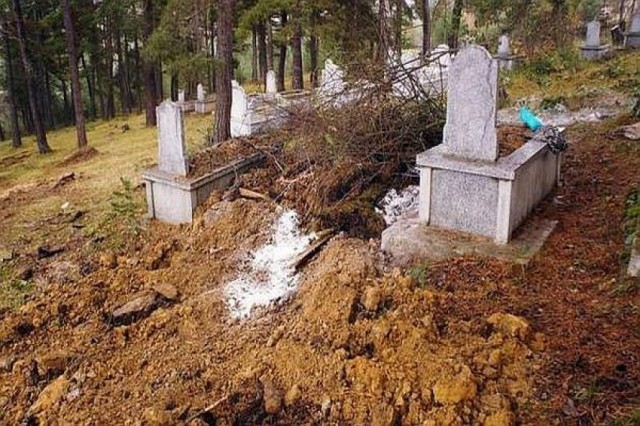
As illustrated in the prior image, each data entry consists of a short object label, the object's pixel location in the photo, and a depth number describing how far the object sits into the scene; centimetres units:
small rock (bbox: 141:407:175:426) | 391
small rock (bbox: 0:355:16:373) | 510
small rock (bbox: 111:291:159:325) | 570
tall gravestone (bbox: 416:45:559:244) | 536
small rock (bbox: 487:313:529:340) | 410
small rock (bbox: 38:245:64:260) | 775
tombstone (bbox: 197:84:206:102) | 2402
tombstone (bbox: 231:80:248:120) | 1201
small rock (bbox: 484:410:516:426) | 341
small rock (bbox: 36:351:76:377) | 495
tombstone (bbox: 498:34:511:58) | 1762
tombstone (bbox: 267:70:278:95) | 1867
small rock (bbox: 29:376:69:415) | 443
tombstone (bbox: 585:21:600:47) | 1670
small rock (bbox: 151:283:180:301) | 598
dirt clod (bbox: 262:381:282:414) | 390
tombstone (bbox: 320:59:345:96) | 793
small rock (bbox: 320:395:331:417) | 381
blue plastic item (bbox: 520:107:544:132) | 717
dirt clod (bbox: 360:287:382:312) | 469
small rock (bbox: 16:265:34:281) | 707
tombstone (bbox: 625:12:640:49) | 1817
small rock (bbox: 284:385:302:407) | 394
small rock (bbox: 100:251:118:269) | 701
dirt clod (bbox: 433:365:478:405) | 362
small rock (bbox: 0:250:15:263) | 776
